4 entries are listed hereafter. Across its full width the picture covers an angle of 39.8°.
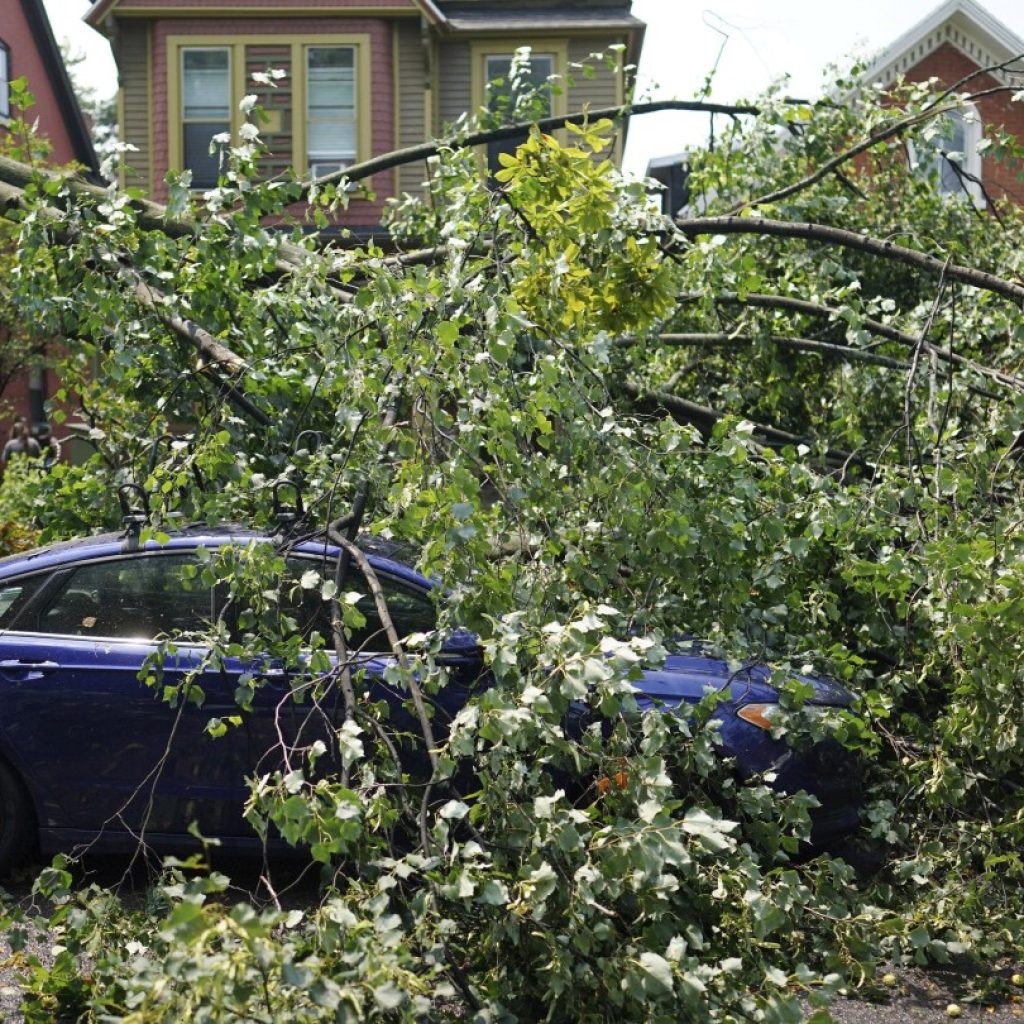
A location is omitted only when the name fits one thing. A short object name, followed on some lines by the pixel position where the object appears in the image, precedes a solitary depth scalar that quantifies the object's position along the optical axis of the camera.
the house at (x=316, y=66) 22.19
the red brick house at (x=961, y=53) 26.31
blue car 5.79
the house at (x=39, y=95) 29.28
